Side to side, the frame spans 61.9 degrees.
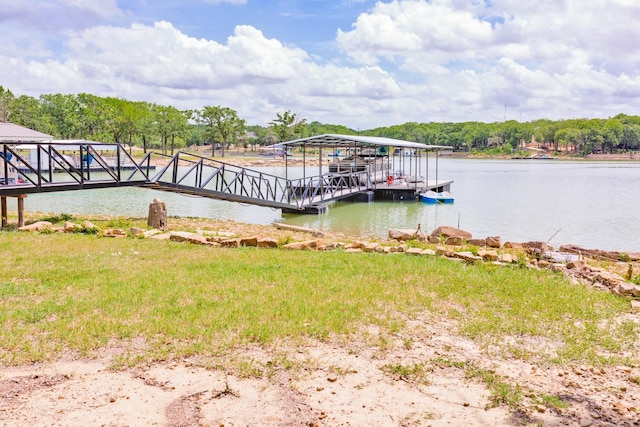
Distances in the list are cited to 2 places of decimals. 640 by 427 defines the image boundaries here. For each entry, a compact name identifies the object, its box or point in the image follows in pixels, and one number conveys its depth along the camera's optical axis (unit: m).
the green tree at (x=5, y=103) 61.09
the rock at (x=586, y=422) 4.00
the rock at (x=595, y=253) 12.95
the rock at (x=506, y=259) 9.68
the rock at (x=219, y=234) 12.15
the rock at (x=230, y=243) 10.89
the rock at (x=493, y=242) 13.09
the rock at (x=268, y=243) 10.86
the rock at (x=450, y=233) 14.14
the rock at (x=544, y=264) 9.83
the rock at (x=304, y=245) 10.75
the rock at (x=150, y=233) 11.65
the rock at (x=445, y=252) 10.23
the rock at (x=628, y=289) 7.86
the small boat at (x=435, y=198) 29.69
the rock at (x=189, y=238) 10.95
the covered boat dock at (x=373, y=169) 29.14
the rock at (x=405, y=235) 13.98
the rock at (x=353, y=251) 10.56
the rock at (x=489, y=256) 9.86
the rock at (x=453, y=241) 13.06
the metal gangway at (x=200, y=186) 13.66
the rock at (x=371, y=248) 10.82
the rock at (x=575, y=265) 9.64
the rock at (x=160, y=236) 11.38
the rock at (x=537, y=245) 13.00
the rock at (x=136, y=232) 11.70
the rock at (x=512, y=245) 13.05
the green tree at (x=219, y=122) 85.88
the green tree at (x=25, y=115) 63.66
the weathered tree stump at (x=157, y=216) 14.14
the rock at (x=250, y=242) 10.95
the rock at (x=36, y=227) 12.08
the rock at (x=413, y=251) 10.38
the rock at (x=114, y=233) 11.68
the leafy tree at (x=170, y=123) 78.75
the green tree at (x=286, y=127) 89.75
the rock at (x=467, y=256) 9.74
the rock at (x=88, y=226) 12.01
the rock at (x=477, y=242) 13.34
